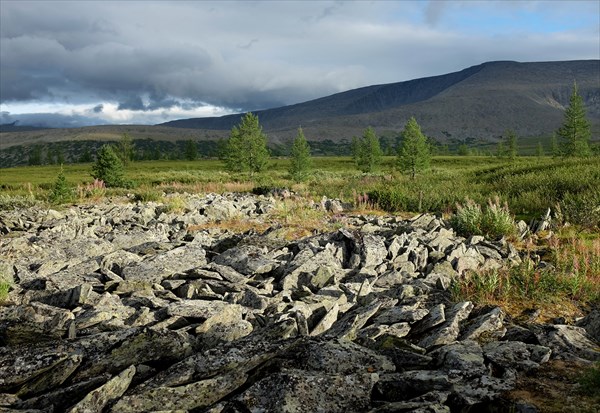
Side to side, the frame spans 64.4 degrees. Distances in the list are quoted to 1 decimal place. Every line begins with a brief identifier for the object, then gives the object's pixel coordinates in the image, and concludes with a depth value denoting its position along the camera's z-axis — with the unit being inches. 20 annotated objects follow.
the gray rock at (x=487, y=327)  265.6
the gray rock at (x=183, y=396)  191.0
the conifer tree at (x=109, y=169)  1708.9
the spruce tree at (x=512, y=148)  4690.0
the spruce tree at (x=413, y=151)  2460.6
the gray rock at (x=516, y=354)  223.3
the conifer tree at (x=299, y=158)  2534.4
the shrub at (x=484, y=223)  589.6
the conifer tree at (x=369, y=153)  3491.6
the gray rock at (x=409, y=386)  197.2
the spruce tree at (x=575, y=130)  2955.2
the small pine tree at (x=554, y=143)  4821.9
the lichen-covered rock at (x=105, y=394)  189.3
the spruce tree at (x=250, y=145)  2571.6
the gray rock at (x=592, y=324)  275.3
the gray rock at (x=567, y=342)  240.7
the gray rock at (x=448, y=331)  256.8
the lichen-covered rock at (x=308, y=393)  185.2
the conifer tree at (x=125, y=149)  5447.8
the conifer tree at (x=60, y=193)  1001.5
